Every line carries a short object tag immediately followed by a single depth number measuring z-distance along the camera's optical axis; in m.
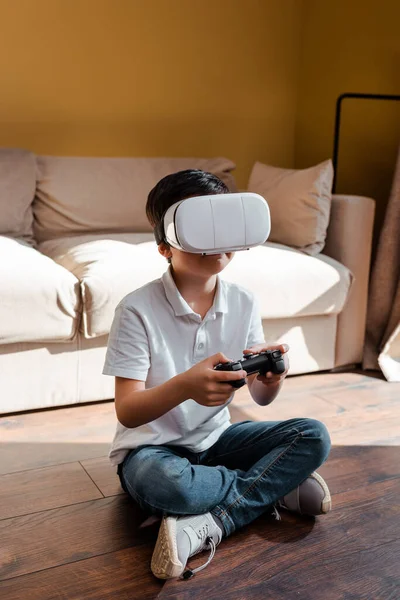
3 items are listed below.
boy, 1.39
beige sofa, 2.09
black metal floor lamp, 3.04
